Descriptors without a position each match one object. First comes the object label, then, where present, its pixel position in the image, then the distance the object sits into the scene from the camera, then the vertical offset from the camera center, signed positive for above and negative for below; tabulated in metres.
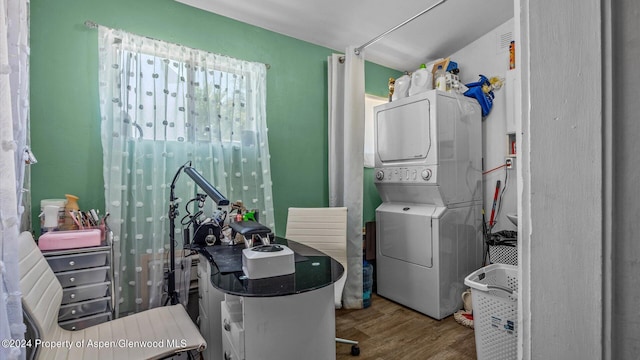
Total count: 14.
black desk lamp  1.84 -0.37
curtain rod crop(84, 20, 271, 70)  1.92 +1.01
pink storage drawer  1.53 -0.31
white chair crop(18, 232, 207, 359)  1.17 -0.71
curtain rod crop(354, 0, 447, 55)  2.22 +1.25
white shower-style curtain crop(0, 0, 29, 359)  0.83 -0.14
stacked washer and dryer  2.51 -0.19
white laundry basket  1.66 -0.83
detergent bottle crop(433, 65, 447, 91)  2.77 +0.92
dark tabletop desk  1.14 -0.43
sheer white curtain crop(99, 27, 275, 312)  1.94 +0.31
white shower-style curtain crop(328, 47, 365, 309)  2.79 +0.28
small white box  1.27 -0.36
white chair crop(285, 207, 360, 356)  2.38 -0.41
